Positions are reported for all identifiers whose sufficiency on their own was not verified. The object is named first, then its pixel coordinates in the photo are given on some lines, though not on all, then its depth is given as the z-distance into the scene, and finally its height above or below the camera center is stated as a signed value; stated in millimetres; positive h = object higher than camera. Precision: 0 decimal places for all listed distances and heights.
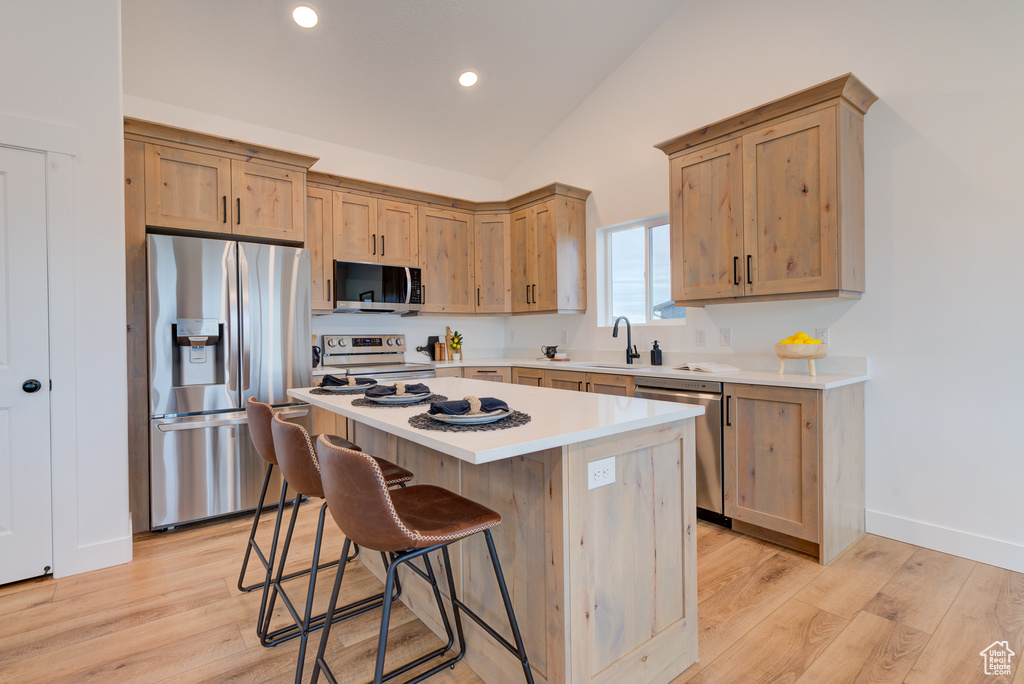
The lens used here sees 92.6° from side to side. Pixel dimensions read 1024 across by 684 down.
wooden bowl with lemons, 2674 -79
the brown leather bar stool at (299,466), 1555 -420
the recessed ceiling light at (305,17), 3133 +2091
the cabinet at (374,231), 4082 +938
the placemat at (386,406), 1858 -252
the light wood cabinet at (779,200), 2562 +781
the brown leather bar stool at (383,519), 1163 -493
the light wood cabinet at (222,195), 3053 +963
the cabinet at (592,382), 3350 -338
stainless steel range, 3955 -167
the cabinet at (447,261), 4555 +739
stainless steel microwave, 4023 +423
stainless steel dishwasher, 2865 -613
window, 3982 +547
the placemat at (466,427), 1371 -252
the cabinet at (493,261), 4832 +761
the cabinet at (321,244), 3914 +770
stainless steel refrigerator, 2896 -131
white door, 2318 -143
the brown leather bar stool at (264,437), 1863 -380
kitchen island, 1345 -610
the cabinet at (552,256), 4355 +745
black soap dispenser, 3754 -153
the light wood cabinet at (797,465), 2436 -692
